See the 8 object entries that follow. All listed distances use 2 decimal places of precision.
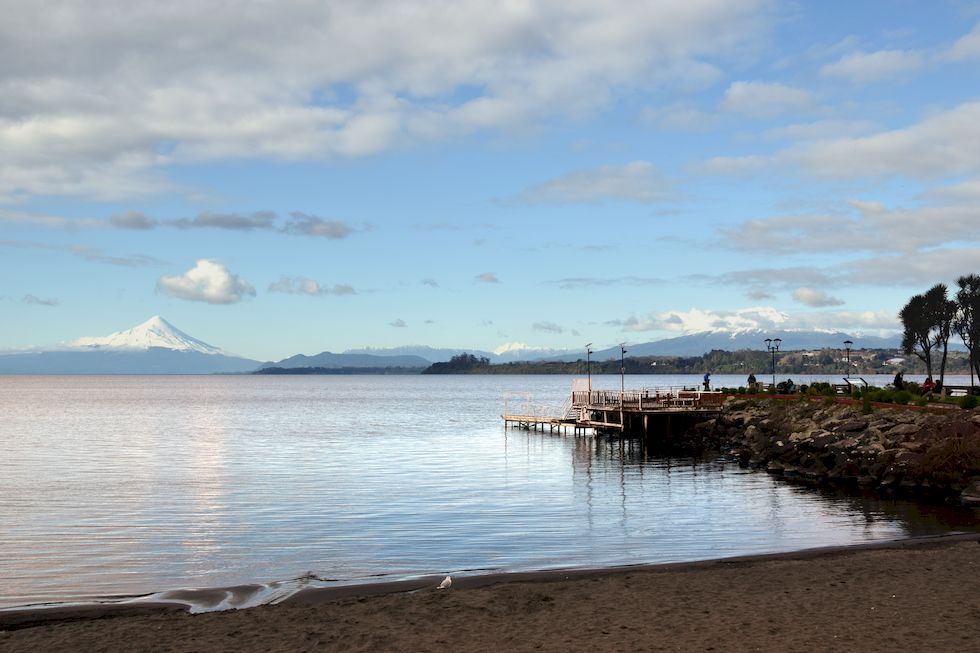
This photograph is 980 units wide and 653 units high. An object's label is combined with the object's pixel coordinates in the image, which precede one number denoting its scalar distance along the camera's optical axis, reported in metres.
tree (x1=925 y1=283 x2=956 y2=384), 86.51
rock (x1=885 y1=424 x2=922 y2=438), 43.25
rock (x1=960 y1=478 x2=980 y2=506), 33.06
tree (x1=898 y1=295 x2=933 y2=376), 88.69
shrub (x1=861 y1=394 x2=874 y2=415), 52.62
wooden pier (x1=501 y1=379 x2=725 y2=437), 70.94
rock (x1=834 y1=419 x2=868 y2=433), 48.41
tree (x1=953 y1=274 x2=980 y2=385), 82.19
